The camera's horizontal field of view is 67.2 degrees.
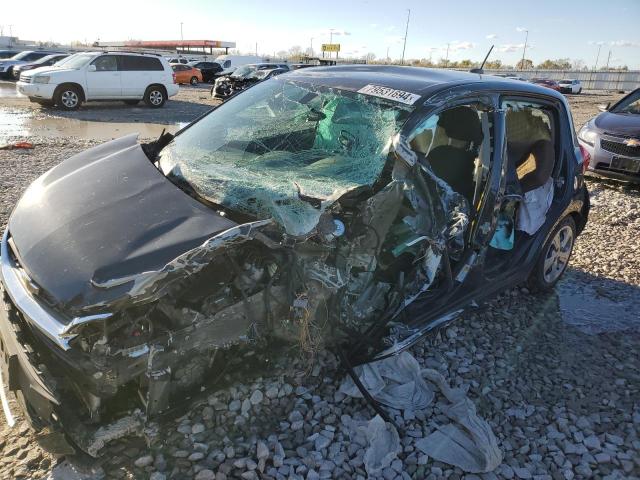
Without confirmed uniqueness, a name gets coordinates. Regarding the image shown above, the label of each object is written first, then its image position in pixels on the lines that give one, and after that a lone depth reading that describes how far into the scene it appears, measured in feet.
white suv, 44.11
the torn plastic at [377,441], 7.47
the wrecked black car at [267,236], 6.60
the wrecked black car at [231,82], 60.44
